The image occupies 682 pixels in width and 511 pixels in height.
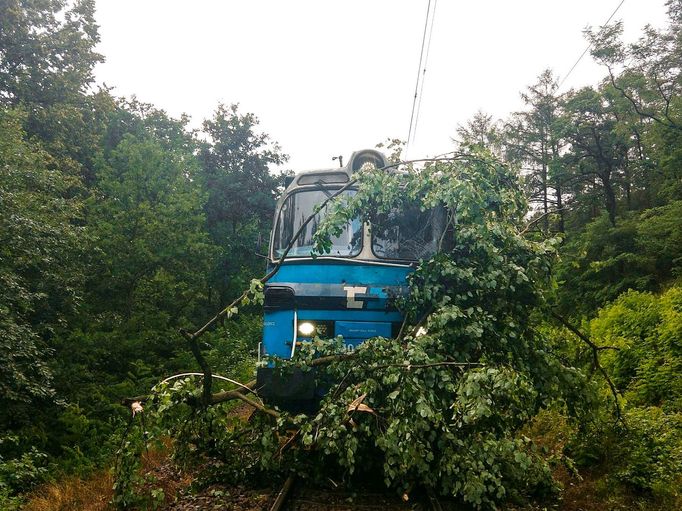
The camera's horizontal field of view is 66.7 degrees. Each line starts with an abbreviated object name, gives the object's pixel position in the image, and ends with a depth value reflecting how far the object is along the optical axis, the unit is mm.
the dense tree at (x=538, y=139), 25641
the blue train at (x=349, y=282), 6156
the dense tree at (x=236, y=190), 23609
